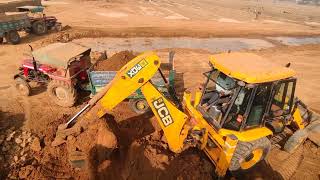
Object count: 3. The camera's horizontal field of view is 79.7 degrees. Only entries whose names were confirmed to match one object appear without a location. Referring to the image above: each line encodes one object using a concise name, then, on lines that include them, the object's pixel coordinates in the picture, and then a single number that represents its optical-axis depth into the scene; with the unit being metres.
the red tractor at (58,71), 6.67
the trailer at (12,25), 11.06
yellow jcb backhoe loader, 3.85
